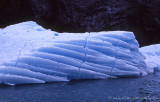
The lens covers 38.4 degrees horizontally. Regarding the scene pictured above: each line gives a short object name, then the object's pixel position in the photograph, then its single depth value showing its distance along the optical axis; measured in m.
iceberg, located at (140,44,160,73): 8.16
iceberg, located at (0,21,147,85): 5.79
